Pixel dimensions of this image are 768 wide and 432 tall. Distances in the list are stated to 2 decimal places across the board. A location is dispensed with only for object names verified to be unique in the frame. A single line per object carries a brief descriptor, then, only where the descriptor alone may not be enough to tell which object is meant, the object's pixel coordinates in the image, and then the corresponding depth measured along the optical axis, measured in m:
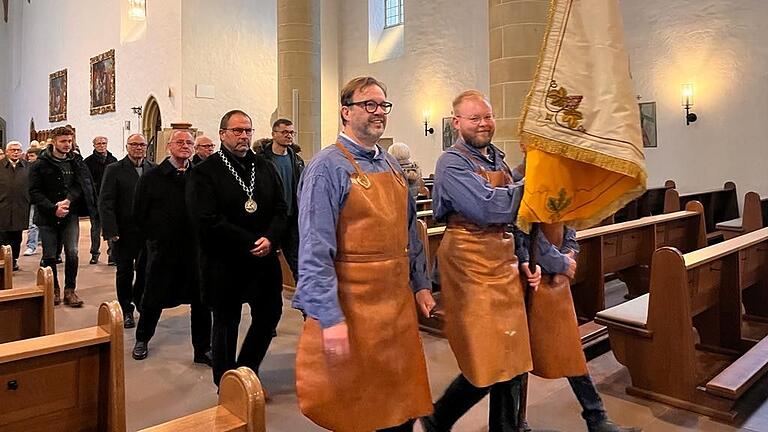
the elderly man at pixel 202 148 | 4.77
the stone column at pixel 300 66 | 9.98
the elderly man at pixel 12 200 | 6.96
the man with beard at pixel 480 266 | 2.38
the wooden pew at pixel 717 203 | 8.52
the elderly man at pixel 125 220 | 4.89
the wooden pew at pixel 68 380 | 1.79
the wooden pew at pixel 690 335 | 3.31
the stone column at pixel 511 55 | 7.45
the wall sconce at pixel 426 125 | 14.02
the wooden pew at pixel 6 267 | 3.18
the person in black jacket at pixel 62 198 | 5.37
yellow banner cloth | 2.00
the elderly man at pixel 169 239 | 4.23
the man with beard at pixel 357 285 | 2.04
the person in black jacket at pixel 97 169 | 8.25
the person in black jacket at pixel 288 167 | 4.39
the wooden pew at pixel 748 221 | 6.43
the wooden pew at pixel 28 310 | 2.60
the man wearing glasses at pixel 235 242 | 3.22
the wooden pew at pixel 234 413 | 1.37
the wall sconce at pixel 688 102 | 9.77
